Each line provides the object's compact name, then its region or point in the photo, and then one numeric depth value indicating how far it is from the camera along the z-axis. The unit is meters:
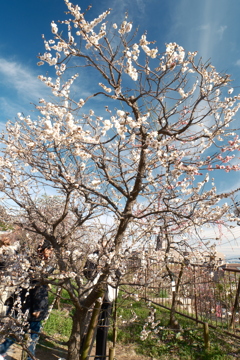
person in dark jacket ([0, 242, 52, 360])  3.88
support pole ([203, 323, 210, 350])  4.77
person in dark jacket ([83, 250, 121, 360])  3.72
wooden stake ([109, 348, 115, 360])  3.04
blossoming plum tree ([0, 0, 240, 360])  3.08
